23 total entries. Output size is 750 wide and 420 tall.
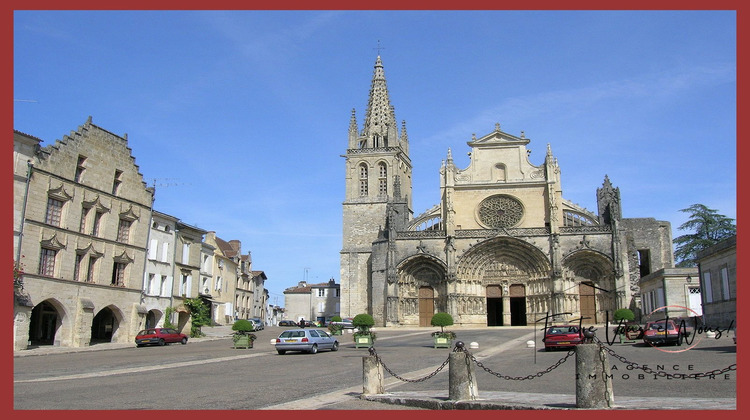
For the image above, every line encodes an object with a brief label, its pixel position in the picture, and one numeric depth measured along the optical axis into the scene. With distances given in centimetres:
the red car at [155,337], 2858
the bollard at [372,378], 1044
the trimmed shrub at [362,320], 3547
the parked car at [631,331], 2349
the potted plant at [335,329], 3203
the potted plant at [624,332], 2276
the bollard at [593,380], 802
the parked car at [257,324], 4827
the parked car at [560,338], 2077
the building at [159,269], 3381
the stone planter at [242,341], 2591
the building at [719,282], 2764
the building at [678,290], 3491
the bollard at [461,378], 930
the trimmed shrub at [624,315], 3481
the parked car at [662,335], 2072
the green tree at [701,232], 5500
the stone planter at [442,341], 2445
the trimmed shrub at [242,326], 3224
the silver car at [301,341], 2227
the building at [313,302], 7469
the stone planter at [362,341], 2508
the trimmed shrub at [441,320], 3269
